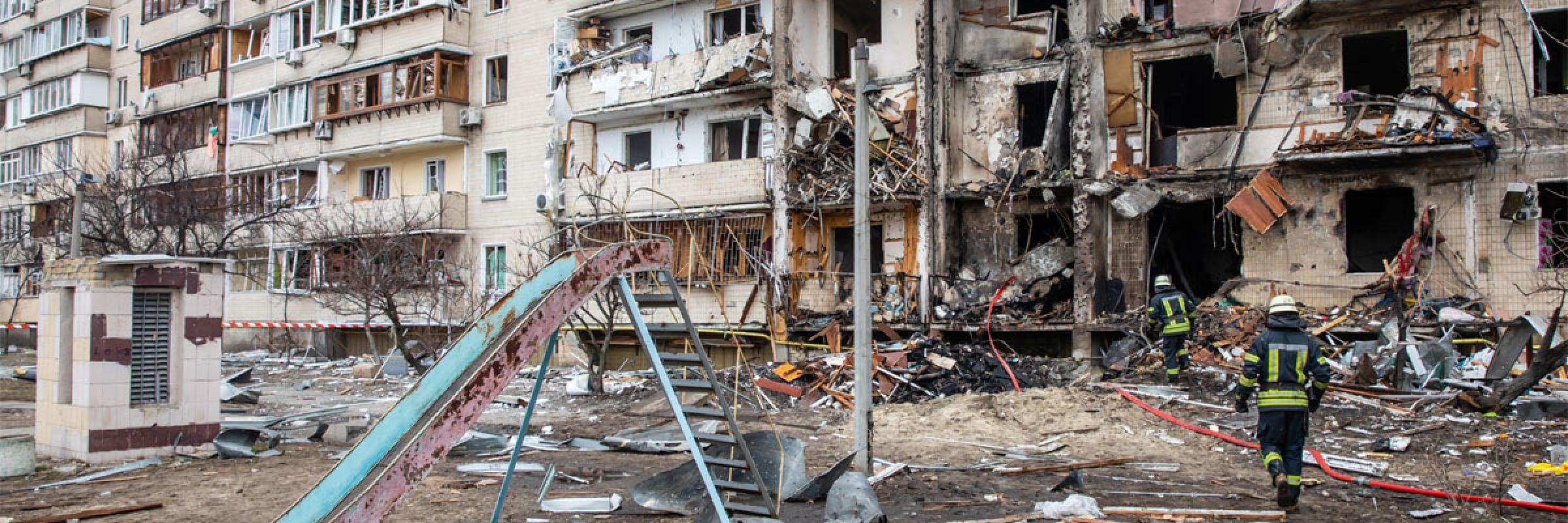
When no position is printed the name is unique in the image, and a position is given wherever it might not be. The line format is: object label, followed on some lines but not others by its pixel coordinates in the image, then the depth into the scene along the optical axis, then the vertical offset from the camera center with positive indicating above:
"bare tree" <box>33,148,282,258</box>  24.95 +2.16
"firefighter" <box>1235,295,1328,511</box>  8.62 -0.85
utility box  11.09 -0.68
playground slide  4.04 -0.47
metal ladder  6.46 -0.71
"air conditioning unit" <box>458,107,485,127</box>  29.78 +4.87
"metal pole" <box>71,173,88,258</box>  17.55 +1.07
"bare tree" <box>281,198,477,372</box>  26.34 +0.91
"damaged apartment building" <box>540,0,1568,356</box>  18.02 +2.74
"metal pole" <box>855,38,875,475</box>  9.96 +0.04
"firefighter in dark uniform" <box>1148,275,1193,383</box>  15.45 -0.47
